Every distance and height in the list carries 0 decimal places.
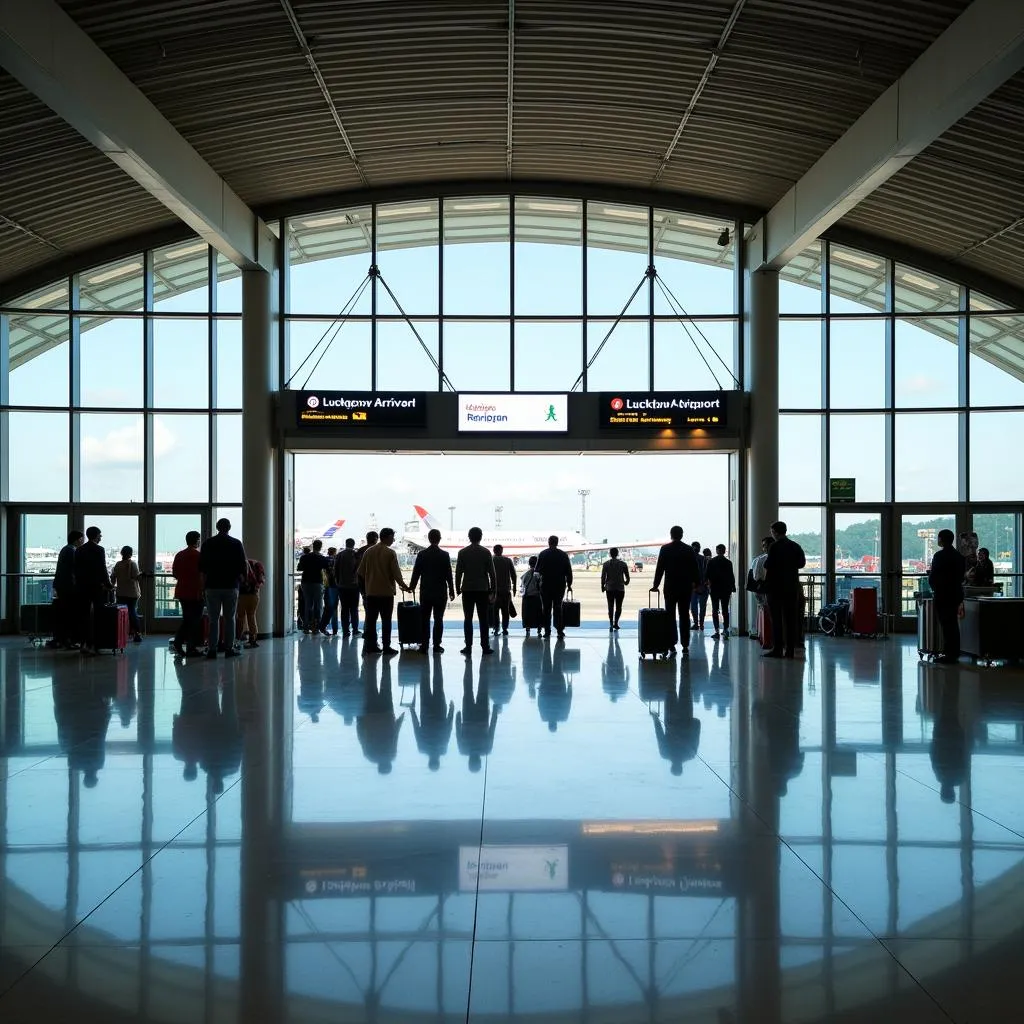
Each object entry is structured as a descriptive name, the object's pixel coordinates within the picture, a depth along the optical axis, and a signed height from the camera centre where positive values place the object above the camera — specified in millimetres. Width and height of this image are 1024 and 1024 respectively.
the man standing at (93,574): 13906 -755
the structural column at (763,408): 18438 +1938
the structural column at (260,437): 18031 +1391
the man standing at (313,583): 17672 -1120
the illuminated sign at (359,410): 18438 +1883
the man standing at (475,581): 13844 -847
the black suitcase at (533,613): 17047 -1551
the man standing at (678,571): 14078 -720
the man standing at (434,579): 13648 -807
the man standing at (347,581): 17516 -1071
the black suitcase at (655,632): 13336 -1466
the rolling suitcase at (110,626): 14062 -1468
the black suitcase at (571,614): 16984 -1567
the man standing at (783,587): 13375 -896
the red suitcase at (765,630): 14752 -1618
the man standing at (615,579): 17656 -1036
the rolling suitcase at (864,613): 17703 -1609
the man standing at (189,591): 13938 -983
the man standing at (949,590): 12883 -887
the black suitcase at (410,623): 14422 -1467
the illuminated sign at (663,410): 18578 +1905
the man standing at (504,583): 16984 -1072
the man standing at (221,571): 13242 -687
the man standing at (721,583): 17797 -1111
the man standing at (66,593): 14328 -1055
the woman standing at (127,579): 16000 -949
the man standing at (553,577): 16172 -919
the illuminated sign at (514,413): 18594 +1855
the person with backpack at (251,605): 16016 -1366
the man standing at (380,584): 13539 -870
